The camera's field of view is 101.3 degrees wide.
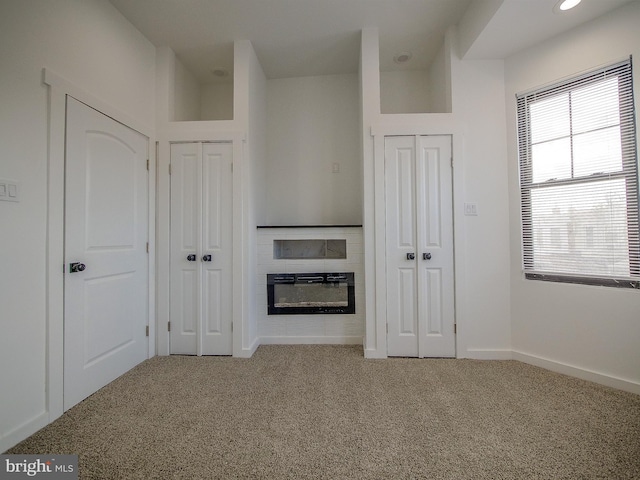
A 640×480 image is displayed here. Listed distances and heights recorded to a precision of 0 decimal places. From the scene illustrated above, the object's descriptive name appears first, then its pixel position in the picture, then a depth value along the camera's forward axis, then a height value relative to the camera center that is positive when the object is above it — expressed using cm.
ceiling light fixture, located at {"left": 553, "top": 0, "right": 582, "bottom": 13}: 177 +163
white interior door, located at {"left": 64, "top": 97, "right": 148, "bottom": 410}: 173 -2
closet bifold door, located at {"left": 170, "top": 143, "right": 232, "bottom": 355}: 245 -5
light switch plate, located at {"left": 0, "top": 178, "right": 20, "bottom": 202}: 136 +31
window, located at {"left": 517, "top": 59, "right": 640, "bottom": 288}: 182 +48
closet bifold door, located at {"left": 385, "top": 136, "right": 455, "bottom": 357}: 236 -2
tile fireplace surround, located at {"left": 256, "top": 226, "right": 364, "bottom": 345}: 267 -40
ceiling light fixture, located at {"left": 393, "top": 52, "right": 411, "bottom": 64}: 279 +204
